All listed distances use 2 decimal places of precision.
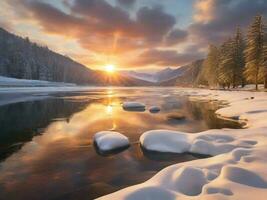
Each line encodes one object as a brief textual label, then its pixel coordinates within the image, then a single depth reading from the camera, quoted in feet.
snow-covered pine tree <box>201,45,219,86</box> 171.12
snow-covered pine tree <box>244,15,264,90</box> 102.86
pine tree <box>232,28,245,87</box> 127.72
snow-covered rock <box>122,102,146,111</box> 64.28
